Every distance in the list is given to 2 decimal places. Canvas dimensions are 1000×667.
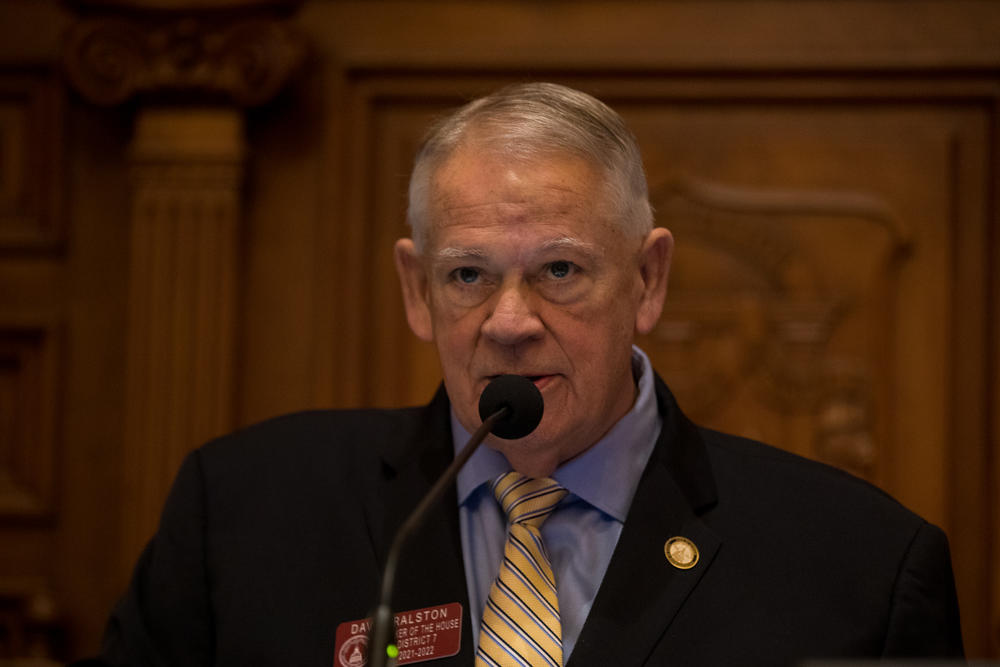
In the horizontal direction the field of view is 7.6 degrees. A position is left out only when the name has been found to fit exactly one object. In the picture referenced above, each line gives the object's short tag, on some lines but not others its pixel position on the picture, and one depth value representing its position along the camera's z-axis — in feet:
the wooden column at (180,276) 17.90
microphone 16.12
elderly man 16.45
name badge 16.39
